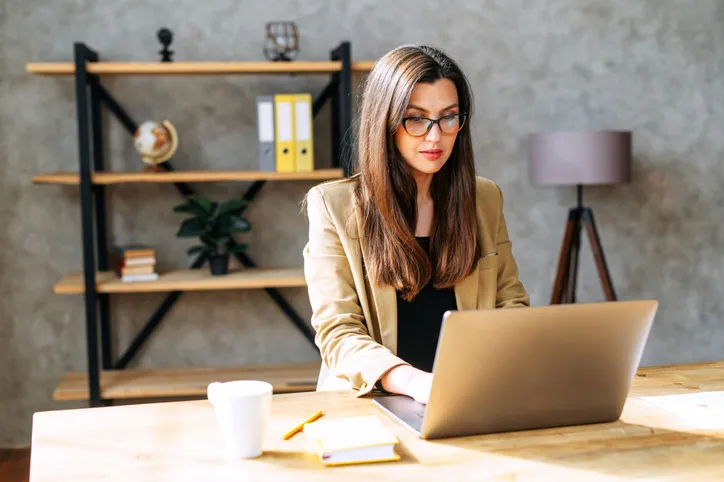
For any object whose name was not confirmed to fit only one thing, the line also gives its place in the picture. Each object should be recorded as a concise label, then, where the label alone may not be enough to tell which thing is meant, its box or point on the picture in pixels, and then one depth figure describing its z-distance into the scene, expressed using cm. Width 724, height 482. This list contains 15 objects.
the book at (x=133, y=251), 325
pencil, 122
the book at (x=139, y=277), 323
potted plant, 325
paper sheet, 130
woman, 170
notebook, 112
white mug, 110
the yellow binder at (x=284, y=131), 325
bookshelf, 315
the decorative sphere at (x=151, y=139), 328
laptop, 113
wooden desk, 108
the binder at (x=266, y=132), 325
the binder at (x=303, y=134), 326
